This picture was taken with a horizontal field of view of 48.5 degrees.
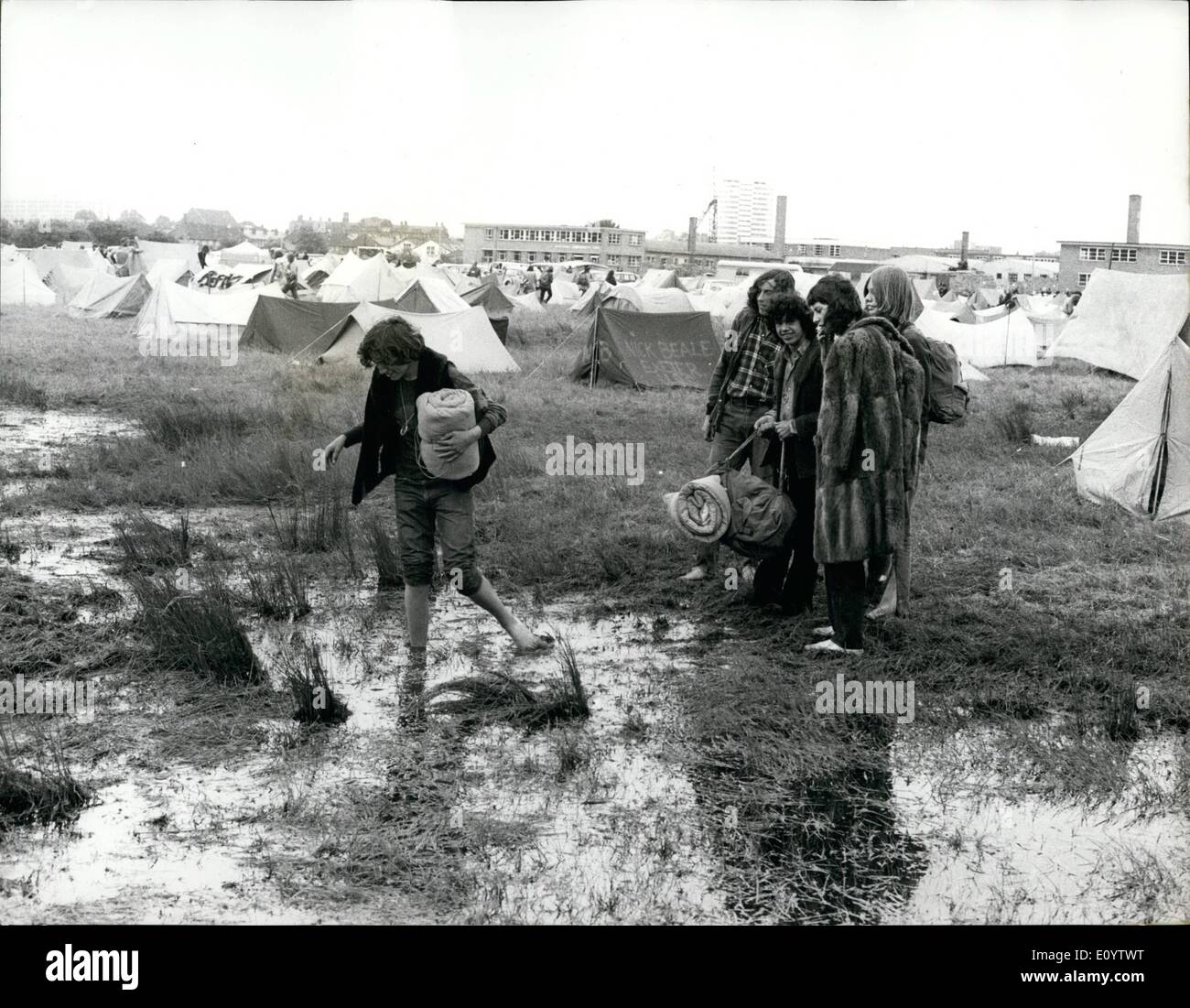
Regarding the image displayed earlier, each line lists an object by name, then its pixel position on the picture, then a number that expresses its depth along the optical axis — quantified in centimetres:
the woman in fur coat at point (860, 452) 539
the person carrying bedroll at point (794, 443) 599
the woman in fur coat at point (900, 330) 567
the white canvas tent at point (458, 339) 1827
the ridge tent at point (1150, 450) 922
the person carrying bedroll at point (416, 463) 541
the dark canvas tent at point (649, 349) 1772
